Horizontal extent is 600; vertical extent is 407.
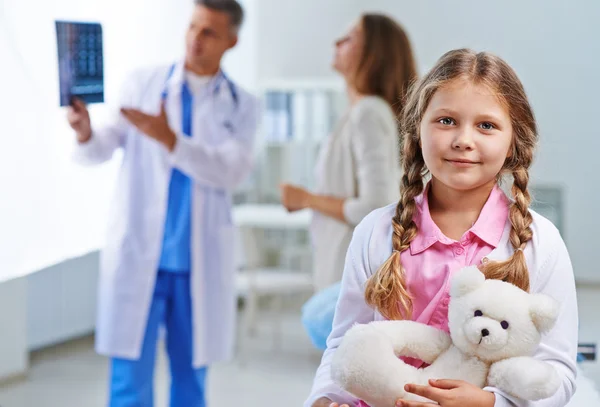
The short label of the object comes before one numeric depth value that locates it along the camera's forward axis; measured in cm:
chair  421
